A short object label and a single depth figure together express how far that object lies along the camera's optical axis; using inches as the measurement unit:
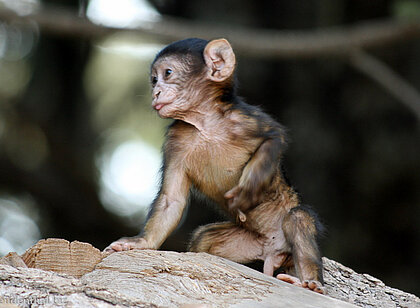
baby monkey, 247.0
